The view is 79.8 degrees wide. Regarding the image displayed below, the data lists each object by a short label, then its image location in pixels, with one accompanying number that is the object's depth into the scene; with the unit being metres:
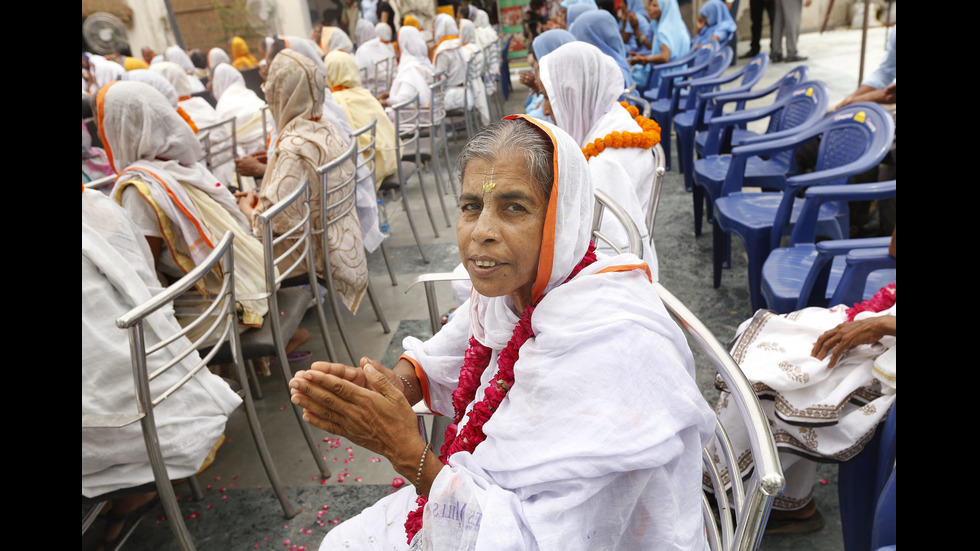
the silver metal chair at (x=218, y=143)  3.81
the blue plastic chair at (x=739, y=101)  3.71
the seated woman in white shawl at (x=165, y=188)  2.18
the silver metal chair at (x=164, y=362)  1.34
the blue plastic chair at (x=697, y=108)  4.38
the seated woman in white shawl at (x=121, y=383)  1.56
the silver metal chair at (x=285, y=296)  2.01
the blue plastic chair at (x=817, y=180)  2.42
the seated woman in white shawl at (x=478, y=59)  6.81
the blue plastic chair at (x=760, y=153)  3.06
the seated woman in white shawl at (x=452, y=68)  6.29
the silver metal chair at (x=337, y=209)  2.53
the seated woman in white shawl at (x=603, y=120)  2.09
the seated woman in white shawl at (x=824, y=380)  1.42
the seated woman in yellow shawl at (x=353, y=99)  4.55
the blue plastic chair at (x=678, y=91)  5.20
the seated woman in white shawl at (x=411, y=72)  5.85
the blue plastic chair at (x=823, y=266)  1.81
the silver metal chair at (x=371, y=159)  2.87
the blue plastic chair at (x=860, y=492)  1.46
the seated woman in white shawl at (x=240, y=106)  4.75
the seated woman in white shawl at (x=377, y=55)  7.15
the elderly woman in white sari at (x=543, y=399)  0.84
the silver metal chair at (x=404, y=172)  3.86
